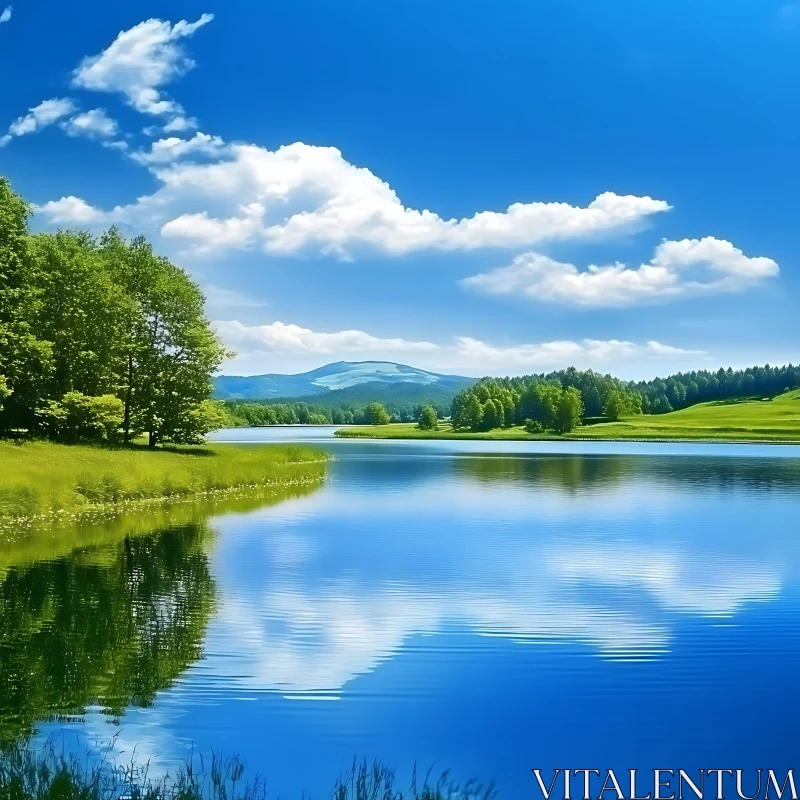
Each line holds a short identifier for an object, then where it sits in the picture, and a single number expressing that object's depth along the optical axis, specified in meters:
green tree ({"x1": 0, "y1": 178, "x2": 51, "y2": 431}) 49.81
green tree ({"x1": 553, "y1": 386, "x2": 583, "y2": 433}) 184.00
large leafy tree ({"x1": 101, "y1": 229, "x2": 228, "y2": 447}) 63.28
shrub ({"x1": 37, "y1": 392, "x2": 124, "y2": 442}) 53.97
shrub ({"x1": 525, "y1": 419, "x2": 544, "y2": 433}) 194.38
